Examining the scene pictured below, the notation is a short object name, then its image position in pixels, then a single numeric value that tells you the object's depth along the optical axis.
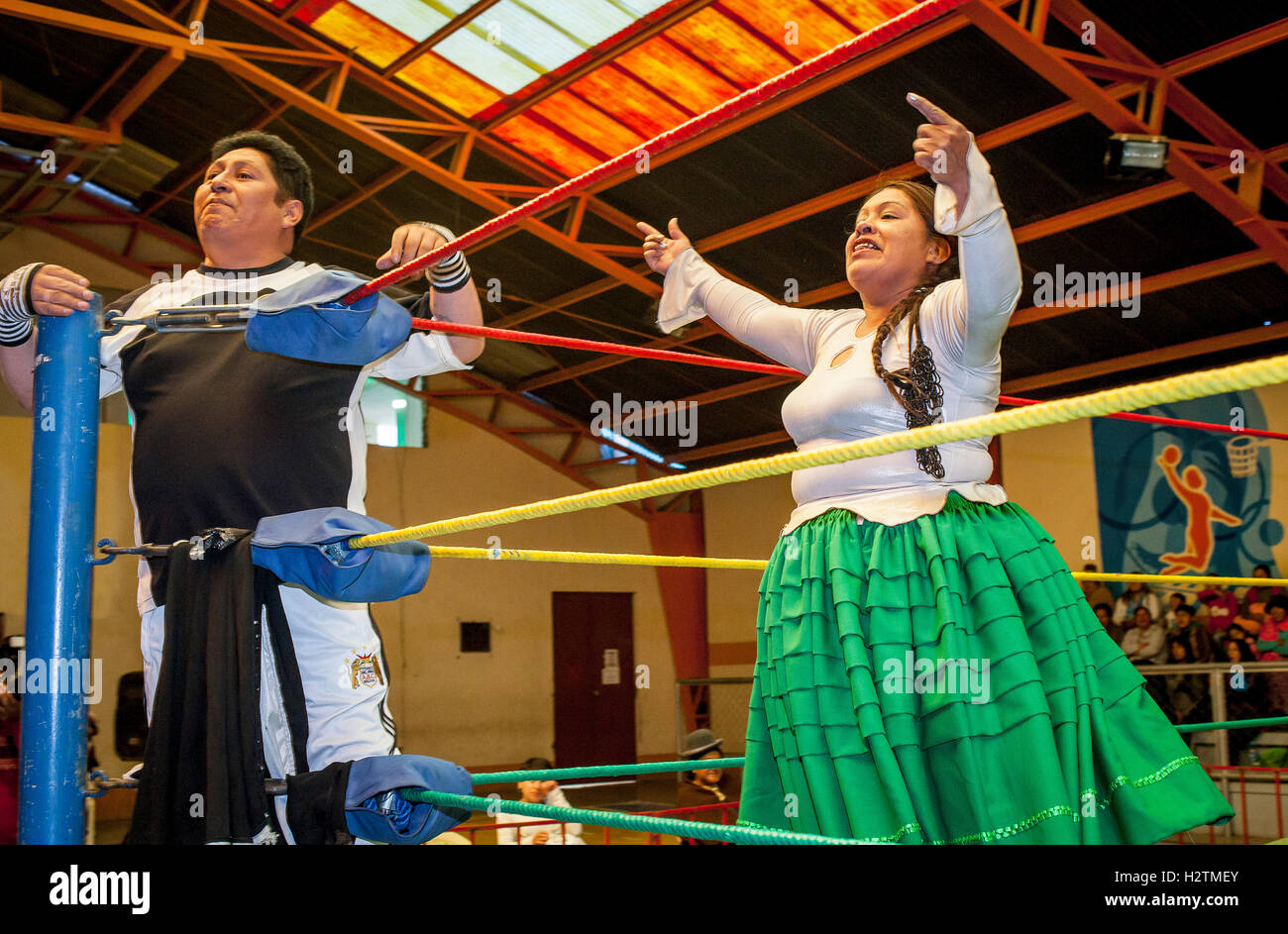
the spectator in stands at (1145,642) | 7.45
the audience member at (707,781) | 6.16
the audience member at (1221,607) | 7.52
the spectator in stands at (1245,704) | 6.27
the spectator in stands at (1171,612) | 7.61
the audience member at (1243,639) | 6.86
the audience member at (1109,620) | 7.86
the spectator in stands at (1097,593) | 8.16
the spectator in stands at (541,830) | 4.32
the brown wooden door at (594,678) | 12.43
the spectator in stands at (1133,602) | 7.88
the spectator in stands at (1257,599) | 7.27
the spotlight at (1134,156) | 5.36
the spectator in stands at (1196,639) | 7.04
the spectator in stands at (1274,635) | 6.84
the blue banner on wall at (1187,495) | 8.02
